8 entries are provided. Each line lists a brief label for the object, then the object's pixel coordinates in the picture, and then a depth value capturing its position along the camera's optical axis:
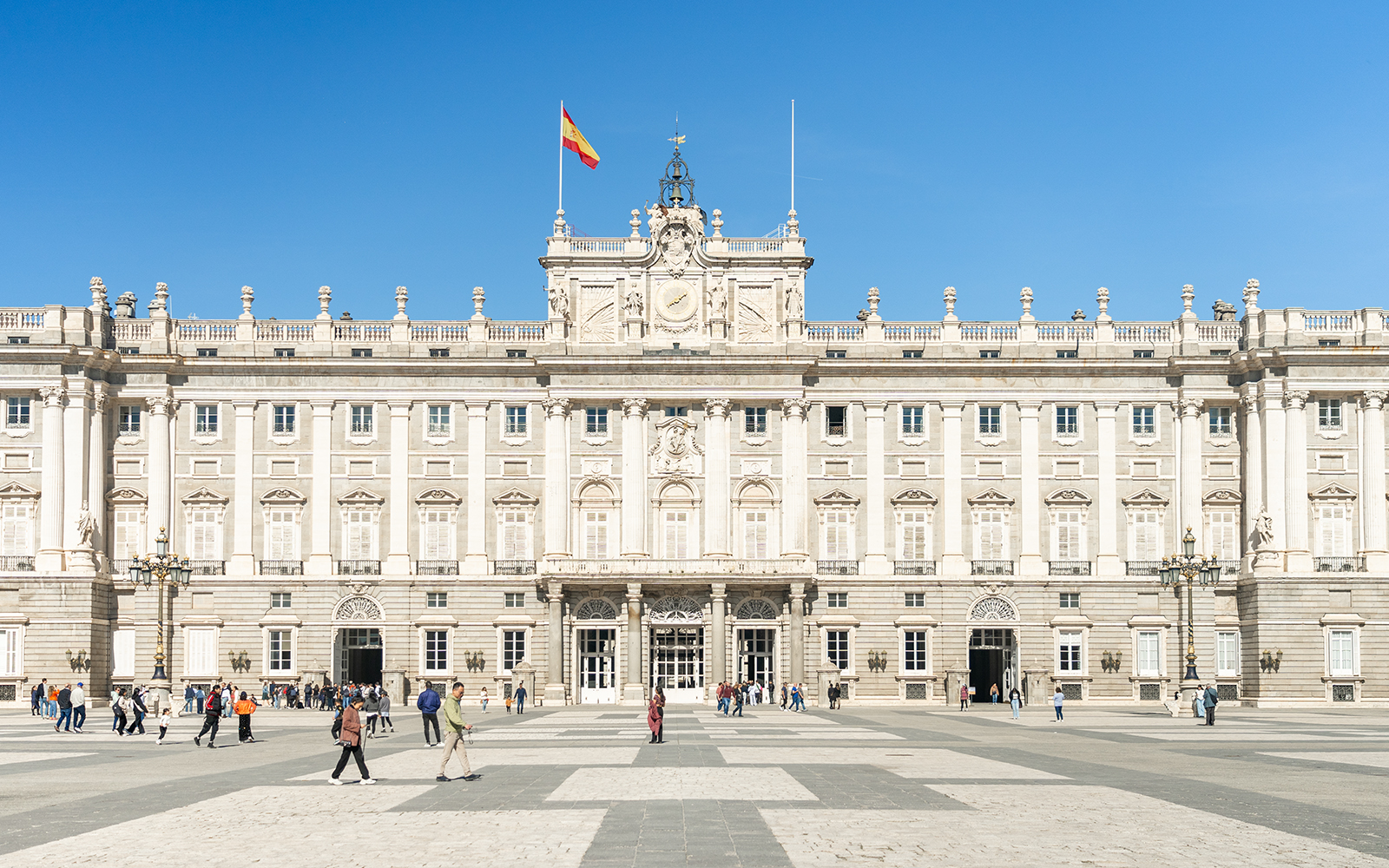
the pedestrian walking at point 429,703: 35.91
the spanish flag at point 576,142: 70.75
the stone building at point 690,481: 67.56
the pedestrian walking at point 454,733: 26.92
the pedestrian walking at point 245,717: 40.09
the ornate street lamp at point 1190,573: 53.50
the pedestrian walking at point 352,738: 26.08
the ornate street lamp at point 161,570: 51.96
